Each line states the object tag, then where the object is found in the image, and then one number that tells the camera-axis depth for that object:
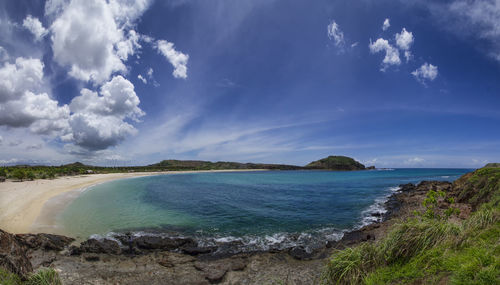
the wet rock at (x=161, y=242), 10.43
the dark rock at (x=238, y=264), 8.05
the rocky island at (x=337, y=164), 167.12
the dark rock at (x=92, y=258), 8.79
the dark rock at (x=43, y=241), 9.68
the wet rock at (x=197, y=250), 9.88
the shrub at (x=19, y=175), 36.42
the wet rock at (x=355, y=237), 10.84
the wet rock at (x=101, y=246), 9.66
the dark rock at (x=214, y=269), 7.27
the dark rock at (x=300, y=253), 9.23
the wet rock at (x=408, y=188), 33.74
